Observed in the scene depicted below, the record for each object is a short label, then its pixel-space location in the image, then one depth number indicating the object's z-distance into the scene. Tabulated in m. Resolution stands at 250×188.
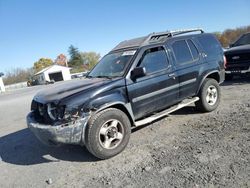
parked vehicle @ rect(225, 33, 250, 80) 7.01
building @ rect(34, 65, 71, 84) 44.46
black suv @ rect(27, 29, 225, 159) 3.18
